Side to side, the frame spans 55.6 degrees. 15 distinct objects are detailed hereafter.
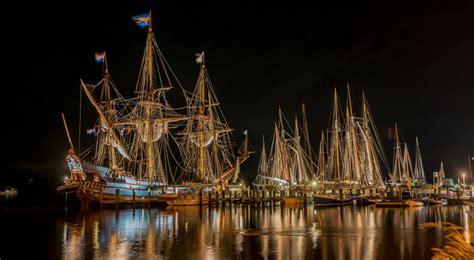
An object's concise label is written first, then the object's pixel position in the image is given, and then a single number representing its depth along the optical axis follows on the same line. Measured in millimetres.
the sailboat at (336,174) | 61625
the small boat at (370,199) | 64250
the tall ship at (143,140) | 56656
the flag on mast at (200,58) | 65125
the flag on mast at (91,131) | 70375
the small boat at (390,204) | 59875
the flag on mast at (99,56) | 62531
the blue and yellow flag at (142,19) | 61250
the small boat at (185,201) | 58500
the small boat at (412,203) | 60200
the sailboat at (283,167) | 65462
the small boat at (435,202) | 66862
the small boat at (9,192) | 167250
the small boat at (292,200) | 59719
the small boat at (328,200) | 60097
